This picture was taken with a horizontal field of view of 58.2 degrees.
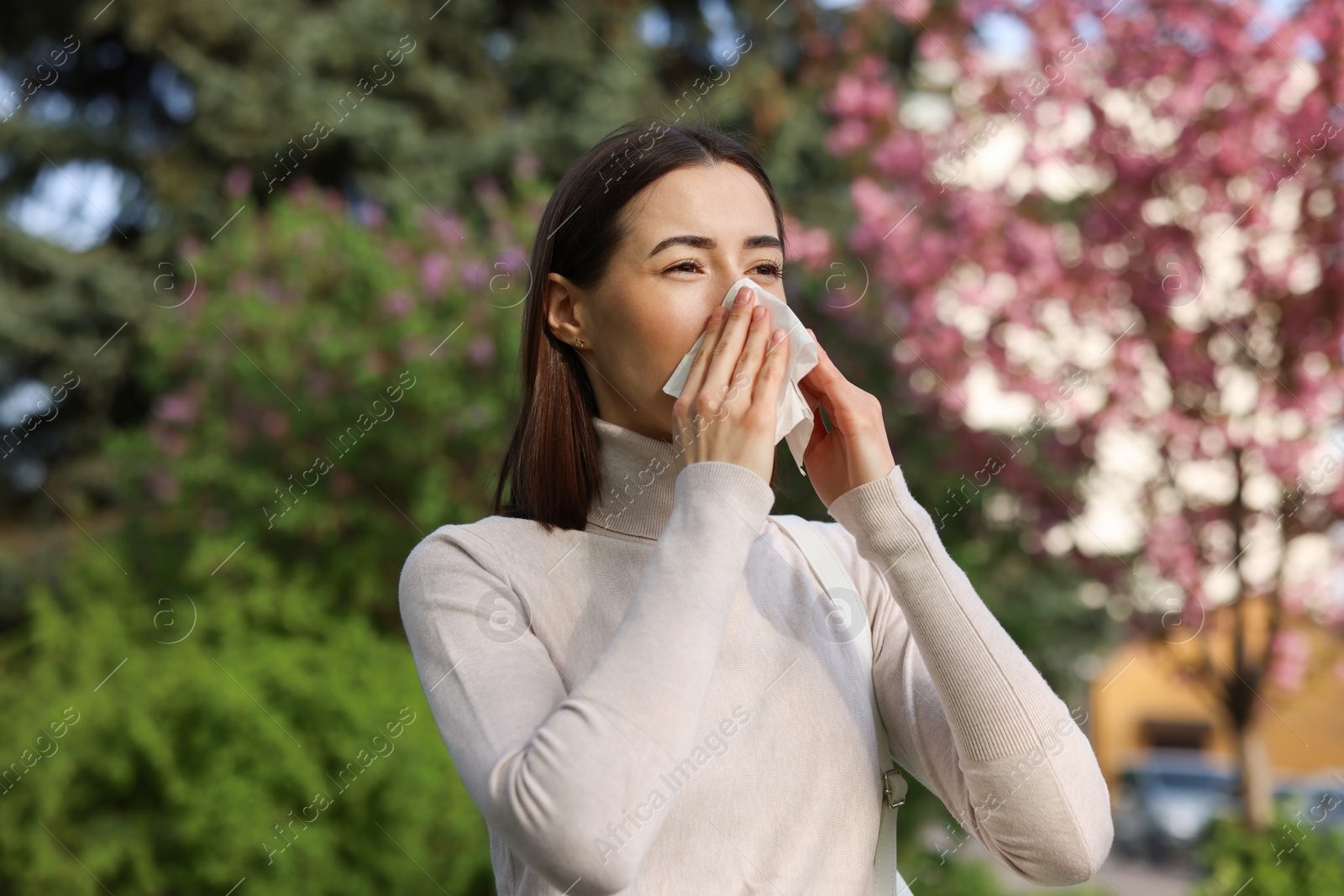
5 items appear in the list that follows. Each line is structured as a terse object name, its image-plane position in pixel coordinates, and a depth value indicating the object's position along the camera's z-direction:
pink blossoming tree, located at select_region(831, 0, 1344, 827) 5.30
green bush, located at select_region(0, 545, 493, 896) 5.03
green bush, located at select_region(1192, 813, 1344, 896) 4.53
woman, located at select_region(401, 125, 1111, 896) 1.29
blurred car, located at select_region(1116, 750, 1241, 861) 15.48
